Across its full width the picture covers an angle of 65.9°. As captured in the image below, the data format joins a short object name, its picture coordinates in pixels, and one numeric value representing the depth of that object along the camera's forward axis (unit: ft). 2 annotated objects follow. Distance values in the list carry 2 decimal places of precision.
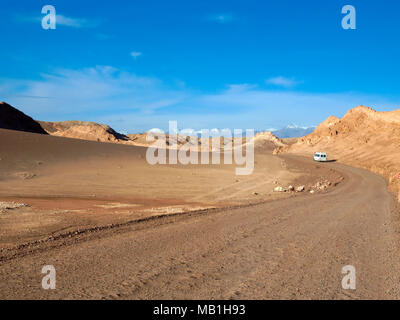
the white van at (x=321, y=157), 203.04
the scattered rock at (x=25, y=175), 85.50
